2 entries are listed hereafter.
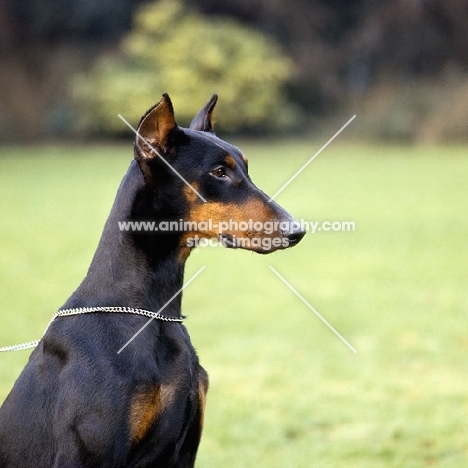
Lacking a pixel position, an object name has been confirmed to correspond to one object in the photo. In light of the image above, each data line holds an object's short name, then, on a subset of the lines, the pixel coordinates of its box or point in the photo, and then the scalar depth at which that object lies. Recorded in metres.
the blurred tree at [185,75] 29.41
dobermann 2.72
